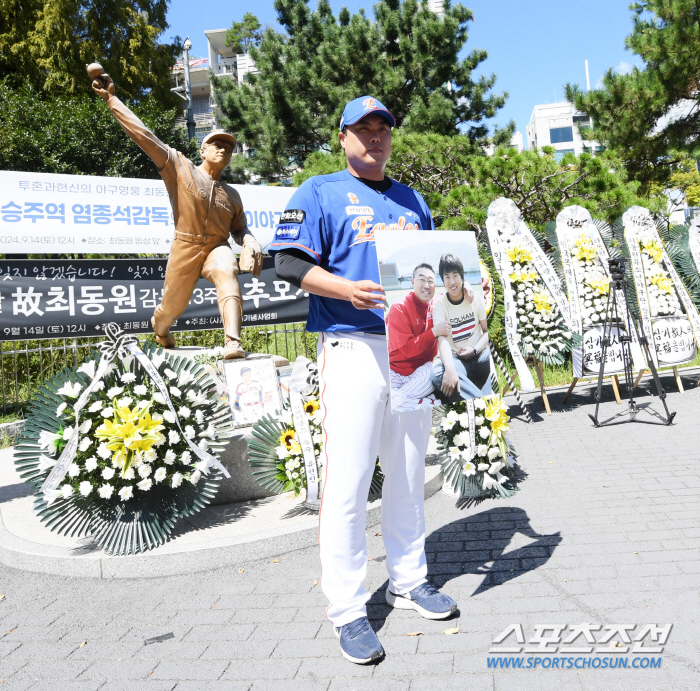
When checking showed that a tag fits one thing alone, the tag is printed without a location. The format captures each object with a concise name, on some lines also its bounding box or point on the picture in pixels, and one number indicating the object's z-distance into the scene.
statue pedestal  4.28
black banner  7.46
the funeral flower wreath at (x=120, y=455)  3.45
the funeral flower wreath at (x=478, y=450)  4.21
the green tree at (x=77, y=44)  18.28
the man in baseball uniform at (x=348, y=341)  2.37
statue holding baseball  4.93
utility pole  16.73
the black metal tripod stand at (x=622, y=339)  6.42
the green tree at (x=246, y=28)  41.55
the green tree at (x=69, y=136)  15.41
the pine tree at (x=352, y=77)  15.32
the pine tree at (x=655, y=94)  11.94
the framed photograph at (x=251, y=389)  4.61
